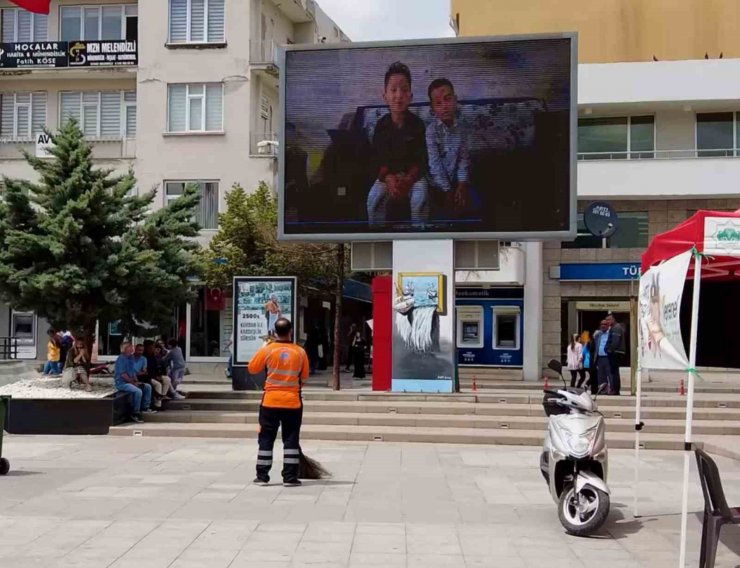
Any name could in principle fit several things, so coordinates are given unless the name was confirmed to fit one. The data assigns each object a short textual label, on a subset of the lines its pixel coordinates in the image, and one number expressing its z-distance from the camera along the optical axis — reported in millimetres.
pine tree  16359
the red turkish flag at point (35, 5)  18245
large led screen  18703
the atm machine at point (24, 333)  32125
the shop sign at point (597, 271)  28703
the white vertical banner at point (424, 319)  19047
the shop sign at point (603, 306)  29094
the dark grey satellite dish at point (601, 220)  27734
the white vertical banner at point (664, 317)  7066
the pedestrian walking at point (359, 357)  28734
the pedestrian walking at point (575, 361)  23406
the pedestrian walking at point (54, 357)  24456
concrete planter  16328
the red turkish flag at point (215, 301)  30875
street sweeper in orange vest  10469
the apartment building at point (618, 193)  28734
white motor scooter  8289
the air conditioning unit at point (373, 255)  19984
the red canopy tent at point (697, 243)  6797
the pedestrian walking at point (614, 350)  19531
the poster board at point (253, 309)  19734
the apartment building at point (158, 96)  31156
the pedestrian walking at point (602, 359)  19625
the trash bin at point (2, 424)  11583
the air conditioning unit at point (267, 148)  31109
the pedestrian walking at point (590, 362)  20562
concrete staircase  16000
